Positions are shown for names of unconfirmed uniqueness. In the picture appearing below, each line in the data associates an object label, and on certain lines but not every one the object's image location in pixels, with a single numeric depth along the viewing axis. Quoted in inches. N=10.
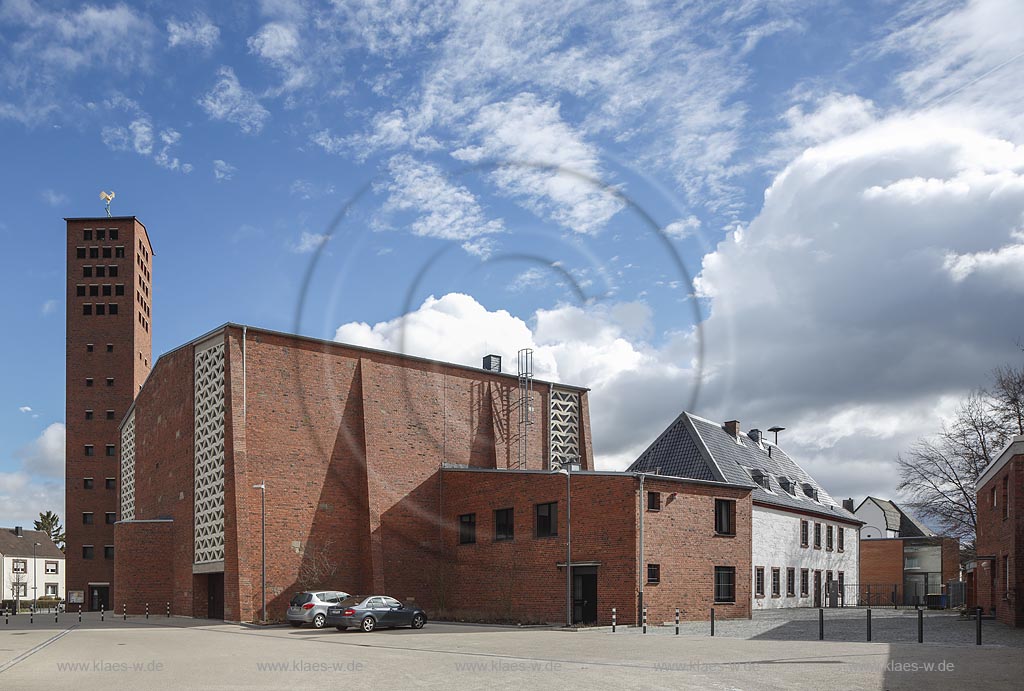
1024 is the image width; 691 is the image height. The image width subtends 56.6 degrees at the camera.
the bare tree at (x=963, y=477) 2053.4
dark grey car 1375.5
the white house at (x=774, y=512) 1973.4
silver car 1519.4
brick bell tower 3043.8
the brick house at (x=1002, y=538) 1290.6
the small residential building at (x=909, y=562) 2913.4
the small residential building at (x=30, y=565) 4542.3
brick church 1562.5
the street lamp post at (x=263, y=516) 1700.3
